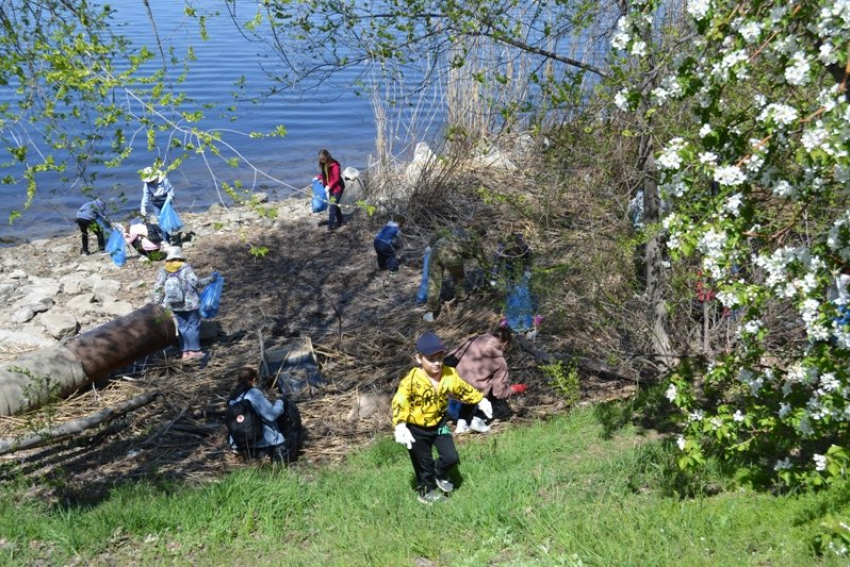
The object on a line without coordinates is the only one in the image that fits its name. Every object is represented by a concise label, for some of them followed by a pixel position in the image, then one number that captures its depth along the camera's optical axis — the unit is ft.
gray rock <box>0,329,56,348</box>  34.42
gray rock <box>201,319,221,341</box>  37.35
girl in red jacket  51.13
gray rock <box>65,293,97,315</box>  40.60
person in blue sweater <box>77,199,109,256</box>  48.60
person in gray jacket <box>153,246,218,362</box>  34.12
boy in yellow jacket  20.89
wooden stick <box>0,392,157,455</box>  24.68
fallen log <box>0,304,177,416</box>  29.12
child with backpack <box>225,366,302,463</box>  25.81
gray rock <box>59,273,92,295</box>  44.18
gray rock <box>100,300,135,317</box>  40.60
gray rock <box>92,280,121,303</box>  43.50
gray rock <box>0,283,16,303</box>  43.56
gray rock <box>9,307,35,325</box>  39.37
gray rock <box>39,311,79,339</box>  37.17
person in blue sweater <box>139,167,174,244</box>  50.37
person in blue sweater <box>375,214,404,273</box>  43.57
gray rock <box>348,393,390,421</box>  29.84
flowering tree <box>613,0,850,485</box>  14.02
